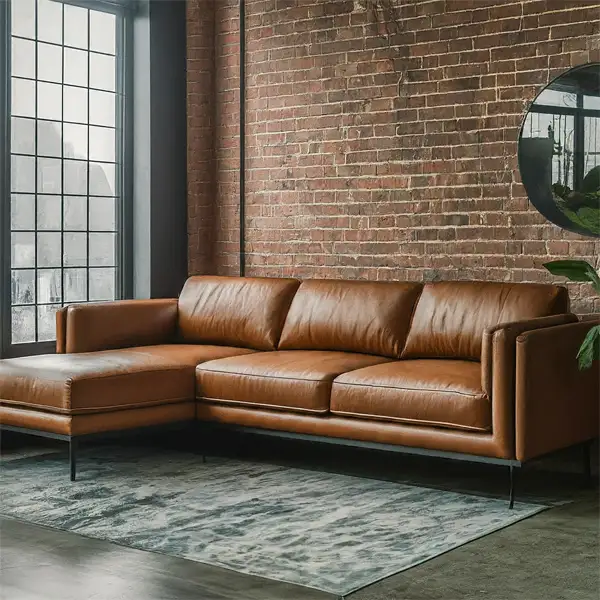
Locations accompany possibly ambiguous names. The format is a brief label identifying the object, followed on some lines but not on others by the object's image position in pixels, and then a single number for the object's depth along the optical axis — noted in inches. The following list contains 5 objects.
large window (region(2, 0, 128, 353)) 236.5
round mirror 206.1
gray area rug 144.6
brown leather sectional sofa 176.1
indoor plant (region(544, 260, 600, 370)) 175.9
